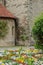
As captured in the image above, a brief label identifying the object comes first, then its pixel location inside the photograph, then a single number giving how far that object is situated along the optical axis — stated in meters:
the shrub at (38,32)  8.10
